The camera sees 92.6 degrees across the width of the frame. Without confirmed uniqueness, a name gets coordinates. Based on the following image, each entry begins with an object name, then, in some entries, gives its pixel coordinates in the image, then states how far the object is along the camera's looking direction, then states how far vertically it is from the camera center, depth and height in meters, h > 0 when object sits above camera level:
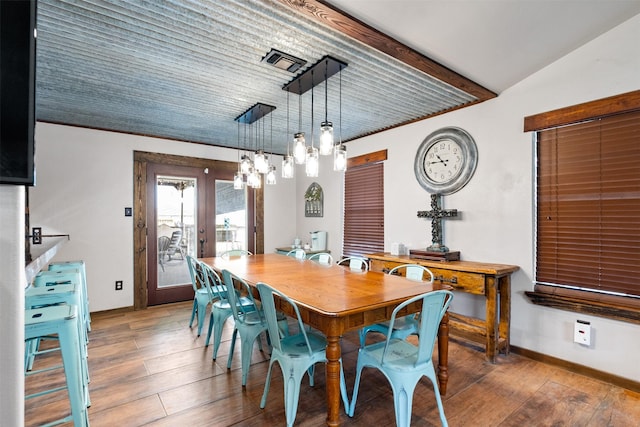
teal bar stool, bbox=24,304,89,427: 1.56 -0.67
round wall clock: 3.30 +0.59
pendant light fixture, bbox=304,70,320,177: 2.50 +0.44
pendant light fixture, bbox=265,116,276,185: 3.21 +0.39
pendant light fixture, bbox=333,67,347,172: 2.55 +0.46
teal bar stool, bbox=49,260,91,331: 3.21 -0.59
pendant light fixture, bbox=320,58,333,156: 2.29 +0.56
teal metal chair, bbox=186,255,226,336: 3.29 -0.87
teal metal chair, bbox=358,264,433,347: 2.37 -0.90
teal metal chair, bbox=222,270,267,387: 2.33 -0.87
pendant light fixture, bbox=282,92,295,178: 2.86 +0.44
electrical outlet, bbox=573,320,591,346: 2.49 -0.99
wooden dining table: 1.69 -0.55
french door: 4.52 -0.15
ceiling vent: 2.31 +1.19
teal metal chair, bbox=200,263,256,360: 2.78 -0.88
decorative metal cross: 3.36 -0.05
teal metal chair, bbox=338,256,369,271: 3.39 -0.58
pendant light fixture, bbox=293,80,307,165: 2.53 +0.53
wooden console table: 2.72 -0.73
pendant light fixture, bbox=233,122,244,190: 3.55 +0.38
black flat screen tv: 0.97 +0.40
